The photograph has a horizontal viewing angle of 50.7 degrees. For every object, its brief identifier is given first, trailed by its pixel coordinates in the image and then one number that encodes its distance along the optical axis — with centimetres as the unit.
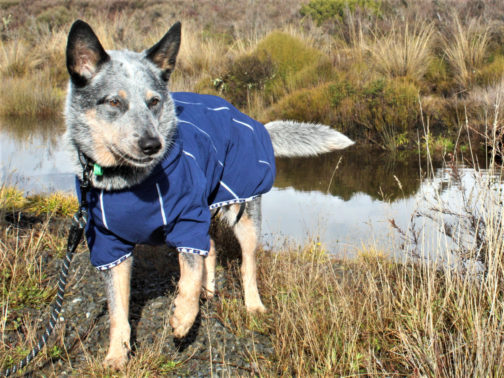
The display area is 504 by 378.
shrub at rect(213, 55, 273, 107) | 1256
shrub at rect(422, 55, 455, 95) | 1197
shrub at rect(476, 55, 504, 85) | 1118
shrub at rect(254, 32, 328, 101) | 1224
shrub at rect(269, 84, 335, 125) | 1026
